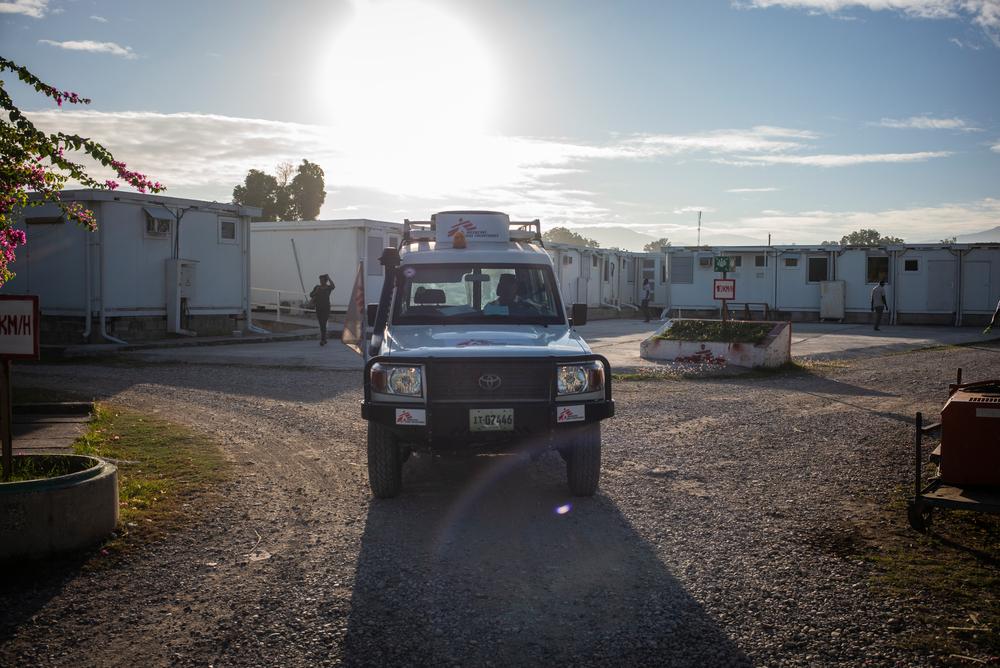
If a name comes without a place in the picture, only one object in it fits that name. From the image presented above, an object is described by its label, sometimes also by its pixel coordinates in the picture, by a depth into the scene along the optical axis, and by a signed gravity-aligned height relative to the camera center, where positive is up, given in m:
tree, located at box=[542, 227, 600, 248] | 134.57 +8.29
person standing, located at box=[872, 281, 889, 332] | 29.00 -0.27
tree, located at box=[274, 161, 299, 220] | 67.12 +5.93
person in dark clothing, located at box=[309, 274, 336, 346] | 22.22 -0.60
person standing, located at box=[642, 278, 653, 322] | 38.41 -0.42
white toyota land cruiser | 6.31 -0.78
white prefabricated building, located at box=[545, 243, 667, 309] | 36.78 +0.52
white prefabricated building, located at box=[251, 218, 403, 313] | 28.05 +0.81
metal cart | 5.32 -1.30
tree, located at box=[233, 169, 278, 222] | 65.88 +6.55
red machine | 5.51 -0.95
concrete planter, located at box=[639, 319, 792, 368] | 16.95 -1.30
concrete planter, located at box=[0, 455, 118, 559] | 5.02 -1.42
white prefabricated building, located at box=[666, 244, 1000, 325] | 34.38 +0.38
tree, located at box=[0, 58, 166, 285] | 7.40 +1.06
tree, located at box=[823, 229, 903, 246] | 114.43 +7.07
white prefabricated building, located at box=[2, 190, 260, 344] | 20.98 +0.21
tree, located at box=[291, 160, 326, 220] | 67.31 +7.03
